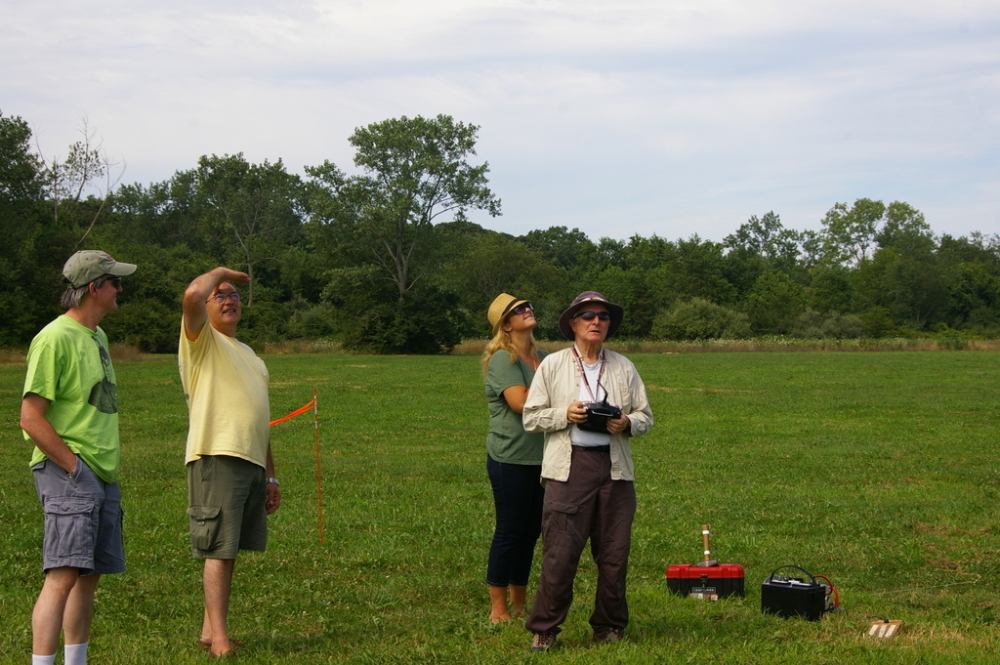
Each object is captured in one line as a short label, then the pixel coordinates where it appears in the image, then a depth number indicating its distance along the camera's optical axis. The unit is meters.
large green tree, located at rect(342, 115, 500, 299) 66.31
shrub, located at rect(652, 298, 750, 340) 83.62
